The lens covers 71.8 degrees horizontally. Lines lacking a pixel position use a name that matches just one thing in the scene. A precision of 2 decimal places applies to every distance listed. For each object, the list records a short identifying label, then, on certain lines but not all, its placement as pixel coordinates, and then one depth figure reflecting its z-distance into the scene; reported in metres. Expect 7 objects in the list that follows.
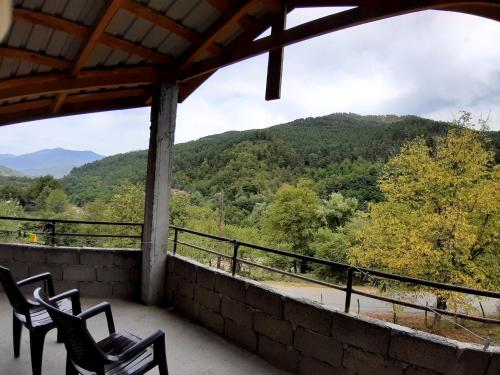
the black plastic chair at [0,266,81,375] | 2.37
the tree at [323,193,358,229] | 25.98
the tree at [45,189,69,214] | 28.68
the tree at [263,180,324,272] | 25.72
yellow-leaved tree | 10.82
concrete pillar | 4.05
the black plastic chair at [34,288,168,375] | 1.83
